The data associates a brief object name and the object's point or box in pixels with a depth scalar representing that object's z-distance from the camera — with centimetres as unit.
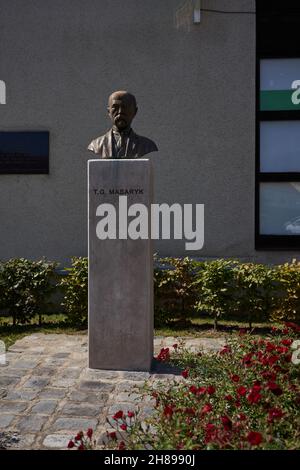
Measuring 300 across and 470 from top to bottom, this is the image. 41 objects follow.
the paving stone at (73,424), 369
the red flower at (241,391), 293
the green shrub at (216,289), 695
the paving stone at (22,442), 338
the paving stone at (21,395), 434
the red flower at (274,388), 294
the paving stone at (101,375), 490
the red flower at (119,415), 277
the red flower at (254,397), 274
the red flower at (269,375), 312
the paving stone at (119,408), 395
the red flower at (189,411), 290
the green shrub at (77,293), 715
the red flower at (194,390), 308
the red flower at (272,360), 335
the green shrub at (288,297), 696
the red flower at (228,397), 306
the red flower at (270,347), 363
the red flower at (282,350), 359
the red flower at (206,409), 281
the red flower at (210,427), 268
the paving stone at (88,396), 426
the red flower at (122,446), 269
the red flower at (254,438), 235
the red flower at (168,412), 284
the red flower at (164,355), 412
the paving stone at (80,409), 397
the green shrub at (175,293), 719
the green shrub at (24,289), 721
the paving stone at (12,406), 406
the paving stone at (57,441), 338
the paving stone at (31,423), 370
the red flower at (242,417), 281
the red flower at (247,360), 348
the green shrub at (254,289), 697
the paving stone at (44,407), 402
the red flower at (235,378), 329
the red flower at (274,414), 269
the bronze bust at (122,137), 521
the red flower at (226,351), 403
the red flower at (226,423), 266
